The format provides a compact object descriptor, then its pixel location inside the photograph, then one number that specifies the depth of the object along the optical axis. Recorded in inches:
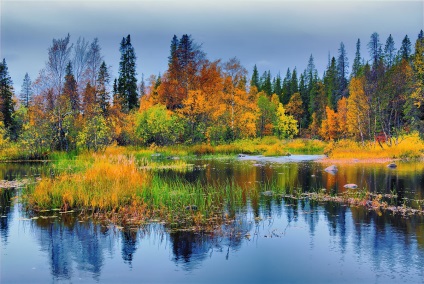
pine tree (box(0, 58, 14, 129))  2087.8
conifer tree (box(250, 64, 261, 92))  3801.7
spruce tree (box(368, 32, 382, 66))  3562.7
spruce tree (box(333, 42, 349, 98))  3229.3
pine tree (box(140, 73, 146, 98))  3482.8
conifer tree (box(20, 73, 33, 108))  3311.0
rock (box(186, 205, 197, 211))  517.5
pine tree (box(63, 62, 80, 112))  1492.9
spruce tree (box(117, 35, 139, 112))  2354.8
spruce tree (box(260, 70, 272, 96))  3616.6
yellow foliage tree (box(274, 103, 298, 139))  2833.7
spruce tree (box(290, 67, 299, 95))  3631.9
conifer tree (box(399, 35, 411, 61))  3107.8
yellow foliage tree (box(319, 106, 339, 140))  2684.5
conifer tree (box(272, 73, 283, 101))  3663.9
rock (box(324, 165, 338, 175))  1000.7
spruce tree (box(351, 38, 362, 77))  3219.0
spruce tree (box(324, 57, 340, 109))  3139.8
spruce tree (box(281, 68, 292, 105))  3617.1
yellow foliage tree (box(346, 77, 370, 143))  1733.5
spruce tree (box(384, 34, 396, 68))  3361.2
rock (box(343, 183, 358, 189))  723.3
